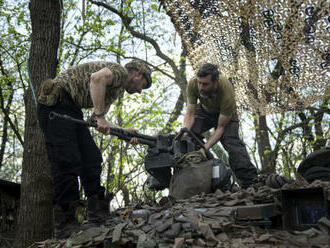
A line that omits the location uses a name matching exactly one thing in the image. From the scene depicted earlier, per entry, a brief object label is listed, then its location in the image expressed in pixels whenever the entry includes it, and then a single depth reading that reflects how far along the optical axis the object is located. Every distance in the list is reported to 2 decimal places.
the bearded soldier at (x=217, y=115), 4.44
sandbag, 3.89
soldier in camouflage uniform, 3.39
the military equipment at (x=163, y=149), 4.03
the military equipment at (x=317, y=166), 3.93
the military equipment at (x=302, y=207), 2.76
